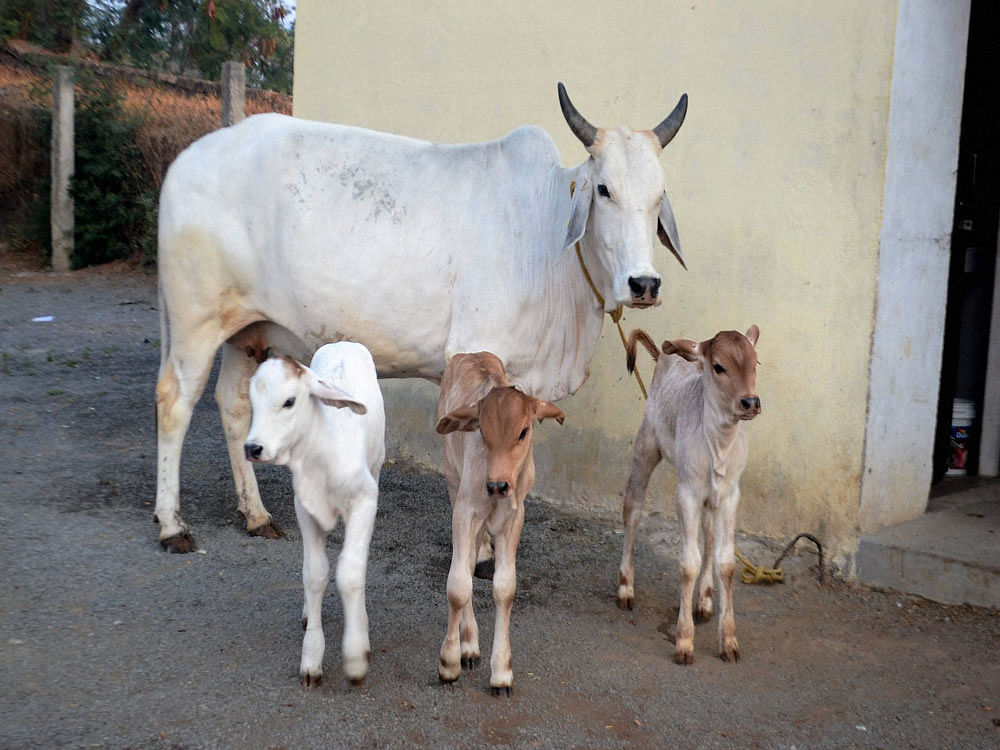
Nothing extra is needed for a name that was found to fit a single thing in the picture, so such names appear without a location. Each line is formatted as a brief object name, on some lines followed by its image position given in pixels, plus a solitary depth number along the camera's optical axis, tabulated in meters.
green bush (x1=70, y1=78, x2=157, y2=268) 14.46
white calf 3.52
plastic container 6.13
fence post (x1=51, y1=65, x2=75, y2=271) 14.12
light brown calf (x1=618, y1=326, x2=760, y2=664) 3.89
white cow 4.95
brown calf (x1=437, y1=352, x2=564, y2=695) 3.42
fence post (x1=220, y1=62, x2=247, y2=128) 11.24
